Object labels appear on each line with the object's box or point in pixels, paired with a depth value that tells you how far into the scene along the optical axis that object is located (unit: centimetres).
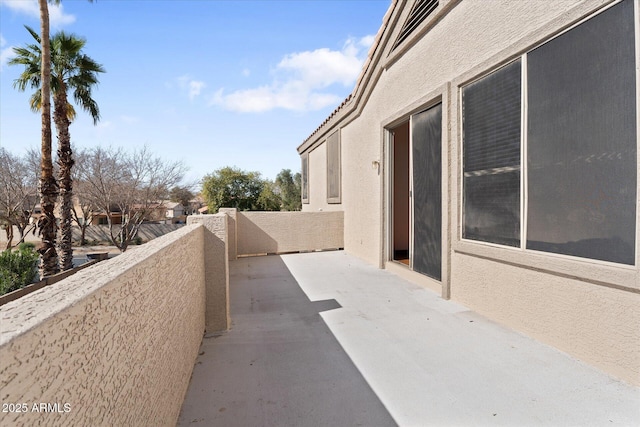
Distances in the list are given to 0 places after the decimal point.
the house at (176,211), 5601
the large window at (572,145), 315
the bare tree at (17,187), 2173
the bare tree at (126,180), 2253
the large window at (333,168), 1222
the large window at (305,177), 1748
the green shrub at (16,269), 1047
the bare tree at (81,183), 2292
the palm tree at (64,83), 1261
